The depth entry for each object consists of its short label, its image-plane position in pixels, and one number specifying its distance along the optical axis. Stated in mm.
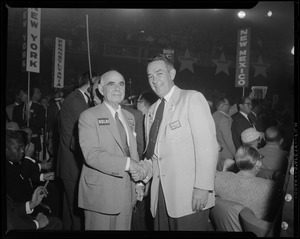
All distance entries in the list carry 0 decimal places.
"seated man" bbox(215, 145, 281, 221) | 1700
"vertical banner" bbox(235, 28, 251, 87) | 4285
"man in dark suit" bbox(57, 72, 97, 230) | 2342
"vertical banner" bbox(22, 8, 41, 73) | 3146
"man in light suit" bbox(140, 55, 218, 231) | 1656
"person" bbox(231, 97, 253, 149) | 3450
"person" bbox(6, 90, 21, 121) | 4416
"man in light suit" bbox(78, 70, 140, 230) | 1711
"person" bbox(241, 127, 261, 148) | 2729
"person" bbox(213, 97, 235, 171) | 3249
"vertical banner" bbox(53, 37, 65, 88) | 4203
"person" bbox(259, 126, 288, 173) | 2390
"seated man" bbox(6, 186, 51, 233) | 1832
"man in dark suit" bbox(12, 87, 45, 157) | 4340
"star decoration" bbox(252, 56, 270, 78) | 6767
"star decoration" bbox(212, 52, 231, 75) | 5294
